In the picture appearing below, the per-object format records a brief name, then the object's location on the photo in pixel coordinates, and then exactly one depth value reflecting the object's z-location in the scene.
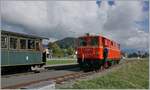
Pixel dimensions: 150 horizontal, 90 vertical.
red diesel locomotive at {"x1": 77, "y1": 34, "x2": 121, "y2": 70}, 12.82
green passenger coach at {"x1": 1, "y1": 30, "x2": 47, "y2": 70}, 9.90
